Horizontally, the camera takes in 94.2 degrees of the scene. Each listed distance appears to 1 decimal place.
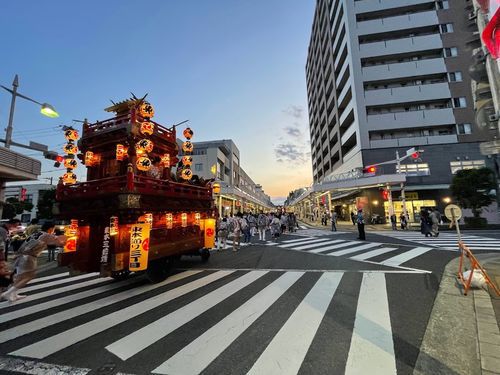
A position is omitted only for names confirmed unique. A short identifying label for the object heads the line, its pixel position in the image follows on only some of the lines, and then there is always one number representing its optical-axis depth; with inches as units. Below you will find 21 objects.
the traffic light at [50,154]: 461.6
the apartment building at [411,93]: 1107.3
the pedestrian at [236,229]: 501.6
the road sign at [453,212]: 242.6
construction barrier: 198.0
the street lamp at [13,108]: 399.5
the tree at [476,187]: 775.7
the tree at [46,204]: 1407.2
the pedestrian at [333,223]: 864.4
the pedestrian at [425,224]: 621.6
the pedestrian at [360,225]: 572.7
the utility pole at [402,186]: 873.3
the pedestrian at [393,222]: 837.8
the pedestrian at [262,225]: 690.8
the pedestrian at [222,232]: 532.7
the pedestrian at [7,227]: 238.4
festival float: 228.5
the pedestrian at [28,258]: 231.3
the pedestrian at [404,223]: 838.5
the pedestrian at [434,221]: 623.5
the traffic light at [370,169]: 880.9
